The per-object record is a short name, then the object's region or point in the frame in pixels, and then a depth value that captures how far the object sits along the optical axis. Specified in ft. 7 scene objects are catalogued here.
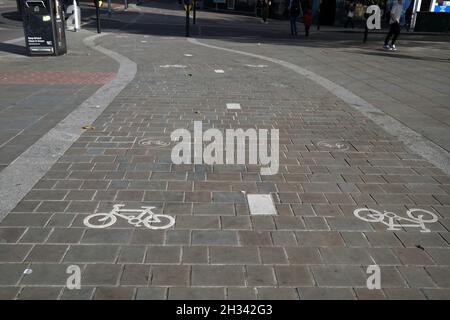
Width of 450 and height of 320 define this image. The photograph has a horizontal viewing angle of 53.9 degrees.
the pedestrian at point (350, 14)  93.71
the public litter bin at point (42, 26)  40.37
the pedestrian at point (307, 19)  72.34
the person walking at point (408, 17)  92.65
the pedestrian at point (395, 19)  51.52
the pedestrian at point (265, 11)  103.97
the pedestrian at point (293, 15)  73.87
